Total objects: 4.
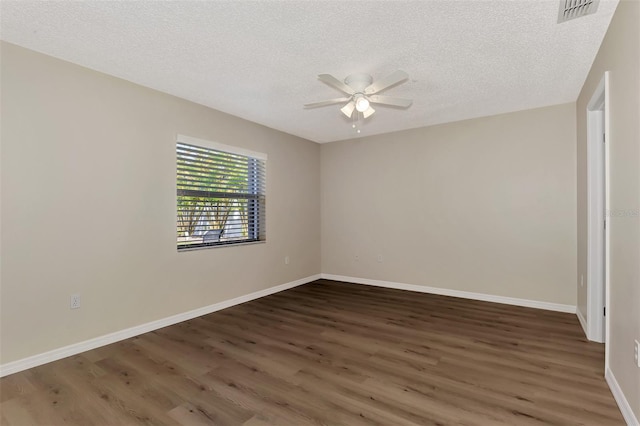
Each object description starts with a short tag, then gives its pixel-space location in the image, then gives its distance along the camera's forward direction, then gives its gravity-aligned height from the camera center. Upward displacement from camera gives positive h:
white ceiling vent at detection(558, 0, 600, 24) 2.07 +1.34
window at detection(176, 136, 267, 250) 3.89 +0.27
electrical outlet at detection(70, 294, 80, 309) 2.90 -0.76
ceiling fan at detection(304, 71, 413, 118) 3.00 +1.14
